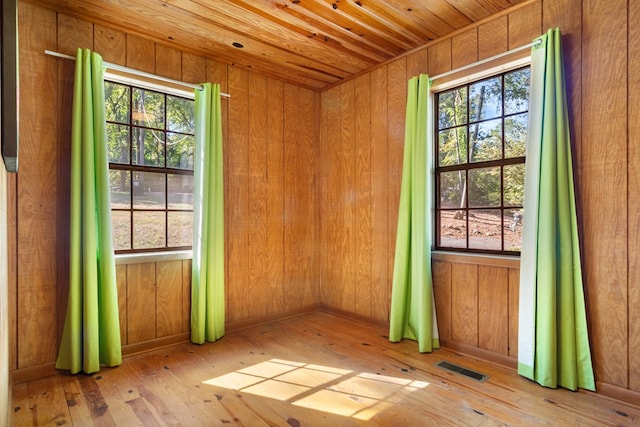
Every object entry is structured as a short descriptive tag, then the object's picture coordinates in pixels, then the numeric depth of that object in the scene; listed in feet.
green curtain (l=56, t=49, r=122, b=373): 8.05
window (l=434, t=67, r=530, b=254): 8.55
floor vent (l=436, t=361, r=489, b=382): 7.91
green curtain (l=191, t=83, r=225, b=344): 10.02
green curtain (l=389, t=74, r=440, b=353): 9.45
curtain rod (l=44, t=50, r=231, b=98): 8.14
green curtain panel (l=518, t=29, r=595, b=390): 7.20
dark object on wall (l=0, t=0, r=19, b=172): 3.95
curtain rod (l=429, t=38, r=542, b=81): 7.70
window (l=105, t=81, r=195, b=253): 9.27
